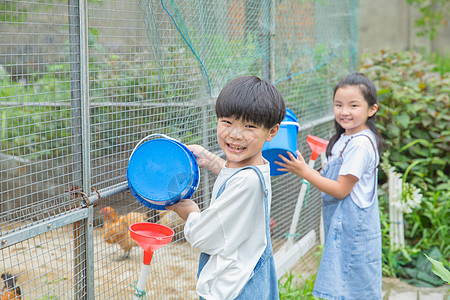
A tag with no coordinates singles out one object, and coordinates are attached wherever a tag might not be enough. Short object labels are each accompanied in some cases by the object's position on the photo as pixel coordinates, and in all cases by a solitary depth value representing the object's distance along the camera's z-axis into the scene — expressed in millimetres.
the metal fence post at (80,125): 1677
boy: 1550
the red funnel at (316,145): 2896
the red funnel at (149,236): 1575
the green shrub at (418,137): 4312
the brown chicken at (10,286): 2141
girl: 2549
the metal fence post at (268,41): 2859
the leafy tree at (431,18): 10094
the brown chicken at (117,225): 2035
